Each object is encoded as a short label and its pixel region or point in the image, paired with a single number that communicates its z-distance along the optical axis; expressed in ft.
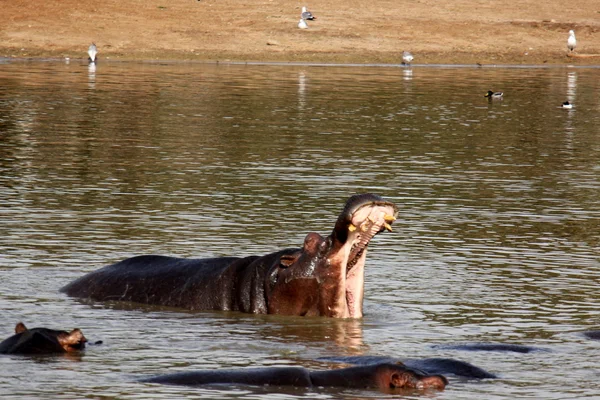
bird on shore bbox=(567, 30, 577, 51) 271.28
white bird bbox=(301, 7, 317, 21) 277.03
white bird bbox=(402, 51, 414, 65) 245.65
